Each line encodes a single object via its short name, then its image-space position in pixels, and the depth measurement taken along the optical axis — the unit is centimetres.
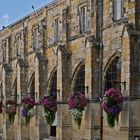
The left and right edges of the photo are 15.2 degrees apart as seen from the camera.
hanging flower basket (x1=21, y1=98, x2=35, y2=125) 4196
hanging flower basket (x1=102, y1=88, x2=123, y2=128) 2758
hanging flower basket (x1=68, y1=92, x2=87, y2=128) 3219
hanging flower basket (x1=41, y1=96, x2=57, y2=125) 3806
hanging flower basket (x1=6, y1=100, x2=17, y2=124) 4650
